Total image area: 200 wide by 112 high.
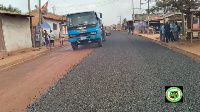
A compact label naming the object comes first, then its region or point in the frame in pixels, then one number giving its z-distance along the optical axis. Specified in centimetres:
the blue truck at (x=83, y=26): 1620
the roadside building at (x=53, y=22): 2685
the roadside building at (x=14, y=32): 1635
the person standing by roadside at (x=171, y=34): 1944
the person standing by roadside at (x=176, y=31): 1845
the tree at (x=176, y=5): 1706
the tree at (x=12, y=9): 3622
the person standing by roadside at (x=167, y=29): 1842
